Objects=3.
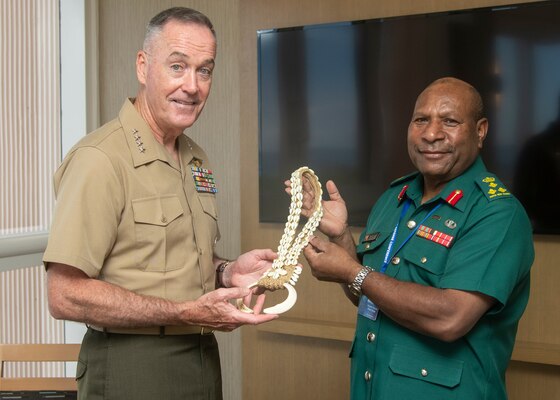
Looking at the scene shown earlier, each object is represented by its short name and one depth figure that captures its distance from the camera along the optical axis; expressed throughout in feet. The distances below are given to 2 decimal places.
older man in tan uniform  6.10
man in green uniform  6.30
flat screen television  9.55
